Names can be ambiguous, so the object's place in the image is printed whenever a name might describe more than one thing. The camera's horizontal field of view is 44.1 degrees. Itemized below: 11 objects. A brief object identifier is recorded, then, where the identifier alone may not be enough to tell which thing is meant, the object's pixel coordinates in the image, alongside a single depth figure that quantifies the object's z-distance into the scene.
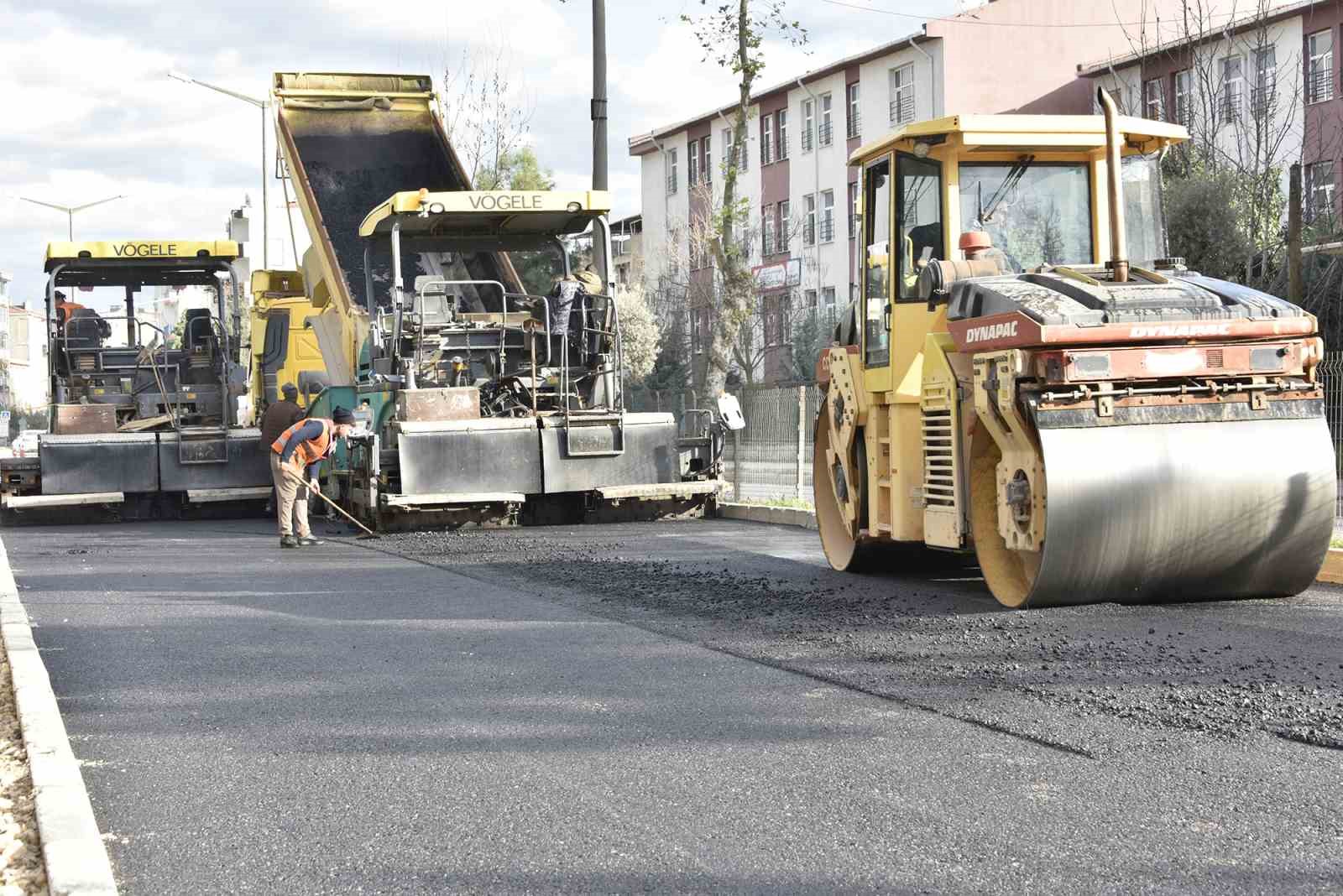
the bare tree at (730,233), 25.78
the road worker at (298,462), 14.67
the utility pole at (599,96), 18.28
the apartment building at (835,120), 40.38
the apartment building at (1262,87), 24.41
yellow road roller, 8.12
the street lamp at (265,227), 40.98
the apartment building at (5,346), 97.69
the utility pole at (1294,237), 14.53
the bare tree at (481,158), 34.59
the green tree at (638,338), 43.03
